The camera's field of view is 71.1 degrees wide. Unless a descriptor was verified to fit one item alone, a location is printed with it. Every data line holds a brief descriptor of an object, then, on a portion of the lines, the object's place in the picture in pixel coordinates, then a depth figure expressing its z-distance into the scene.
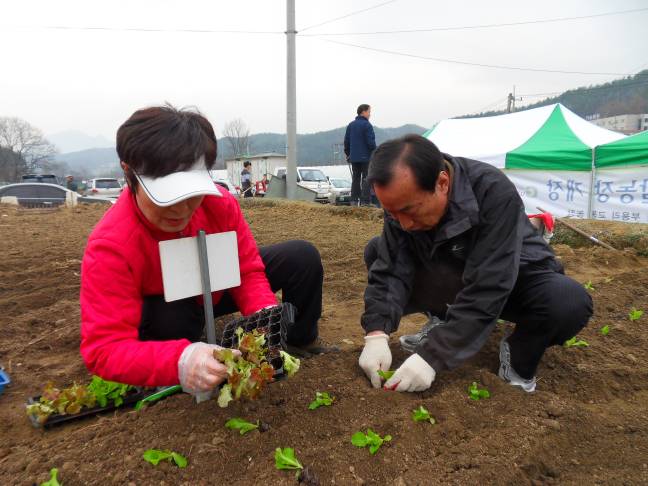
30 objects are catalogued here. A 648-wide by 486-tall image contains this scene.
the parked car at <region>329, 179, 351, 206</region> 17.25
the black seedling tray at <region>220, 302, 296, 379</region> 1.78
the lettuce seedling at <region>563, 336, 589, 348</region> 2.54
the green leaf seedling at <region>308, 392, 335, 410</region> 1.76
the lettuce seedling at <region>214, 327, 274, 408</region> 1.50
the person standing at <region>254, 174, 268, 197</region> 21.05
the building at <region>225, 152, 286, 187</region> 34.00
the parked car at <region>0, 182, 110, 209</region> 13.10
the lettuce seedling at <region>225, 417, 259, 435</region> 1.60
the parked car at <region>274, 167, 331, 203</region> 18.59
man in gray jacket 1.83
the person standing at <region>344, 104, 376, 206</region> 8.48
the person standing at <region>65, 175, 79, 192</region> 21.84
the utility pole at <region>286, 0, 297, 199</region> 10.73
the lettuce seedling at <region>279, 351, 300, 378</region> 1.72
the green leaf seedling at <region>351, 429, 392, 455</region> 1.53
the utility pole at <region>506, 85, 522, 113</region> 30.56
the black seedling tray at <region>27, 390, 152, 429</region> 1.88
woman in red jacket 1.49
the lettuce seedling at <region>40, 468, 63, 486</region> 1.33
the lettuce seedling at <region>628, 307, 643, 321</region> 3.02
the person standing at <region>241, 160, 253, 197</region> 16.06
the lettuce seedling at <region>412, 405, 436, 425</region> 1.67
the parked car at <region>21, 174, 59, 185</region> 19.83
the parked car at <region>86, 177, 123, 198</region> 19.23
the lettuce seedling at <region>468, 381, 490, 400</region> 1.86
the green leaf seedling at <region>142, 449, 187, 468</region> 1.44
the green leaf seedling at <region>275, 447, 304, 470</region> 1.42
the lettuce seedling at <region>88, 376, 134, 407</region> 2.00
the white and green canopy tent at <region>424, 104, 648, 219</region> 8.87
